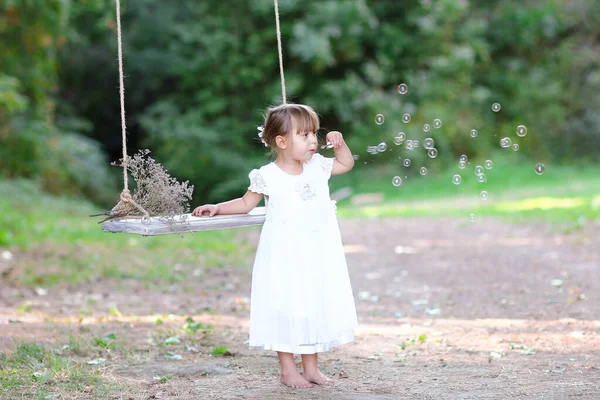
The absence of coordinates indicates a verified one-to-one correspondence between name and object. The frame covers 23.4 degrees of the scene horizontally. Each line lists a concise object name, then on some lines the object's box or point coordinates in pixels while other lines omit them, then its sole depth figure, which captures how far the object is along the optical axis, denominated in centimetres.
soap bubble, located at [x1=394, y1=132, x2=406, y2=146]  988
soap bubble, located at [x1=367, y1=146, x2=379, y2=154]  880
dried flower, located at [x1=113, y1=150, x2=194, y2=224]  784
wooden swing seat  764
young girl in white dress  765
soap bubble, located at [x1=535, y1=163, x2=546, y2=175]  1048
